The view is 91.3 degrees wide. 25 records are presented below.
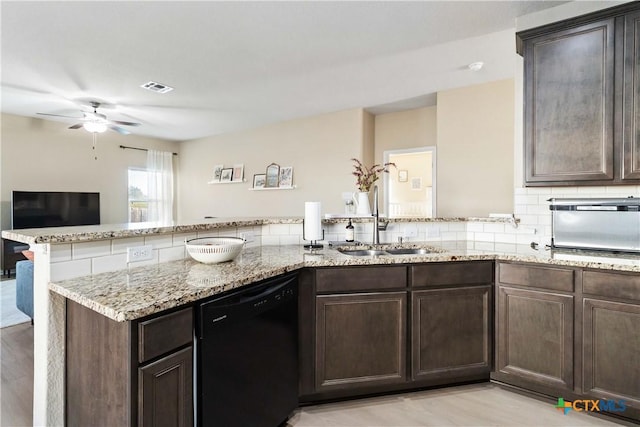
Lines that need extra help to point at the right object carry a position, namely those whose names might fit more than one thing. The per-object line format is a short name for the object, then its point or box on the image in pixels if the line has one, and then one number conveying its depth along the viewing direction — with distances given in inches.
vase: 104.8
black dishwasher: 48.2
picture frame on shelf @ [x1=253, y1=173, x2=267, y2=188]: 237.1
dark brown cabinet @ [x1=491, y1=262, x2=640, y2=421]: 65.5
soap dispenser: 94.0
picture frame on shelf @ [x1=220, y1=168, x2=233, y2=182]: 256.4
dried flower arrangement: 107.6
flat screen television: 199.5
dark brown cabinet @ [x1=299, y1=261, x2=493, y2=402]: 71.9
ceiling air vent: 149.0
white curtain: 276.7
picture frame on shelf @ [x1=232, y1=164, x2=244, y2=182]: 249.6
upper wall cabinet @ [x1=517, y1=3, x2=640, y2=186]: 75.9
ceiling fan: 165.8
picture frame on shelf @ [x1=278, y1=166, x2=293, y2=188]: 220.4
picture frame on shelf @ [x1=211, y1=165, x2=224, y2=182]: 264.2
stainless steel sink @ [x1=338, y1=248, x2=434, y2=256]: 88.7
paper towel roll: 86.5
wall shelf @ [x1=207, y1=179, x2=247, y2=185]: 248.9
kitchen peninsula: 46.9
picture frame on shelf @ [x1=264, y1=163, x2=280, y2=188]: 228.7
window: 265.1
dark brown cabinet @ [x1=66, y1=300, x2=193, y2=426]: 39.8
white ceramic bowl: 65.4
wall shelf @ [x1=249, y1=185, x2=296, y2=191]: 219.0
